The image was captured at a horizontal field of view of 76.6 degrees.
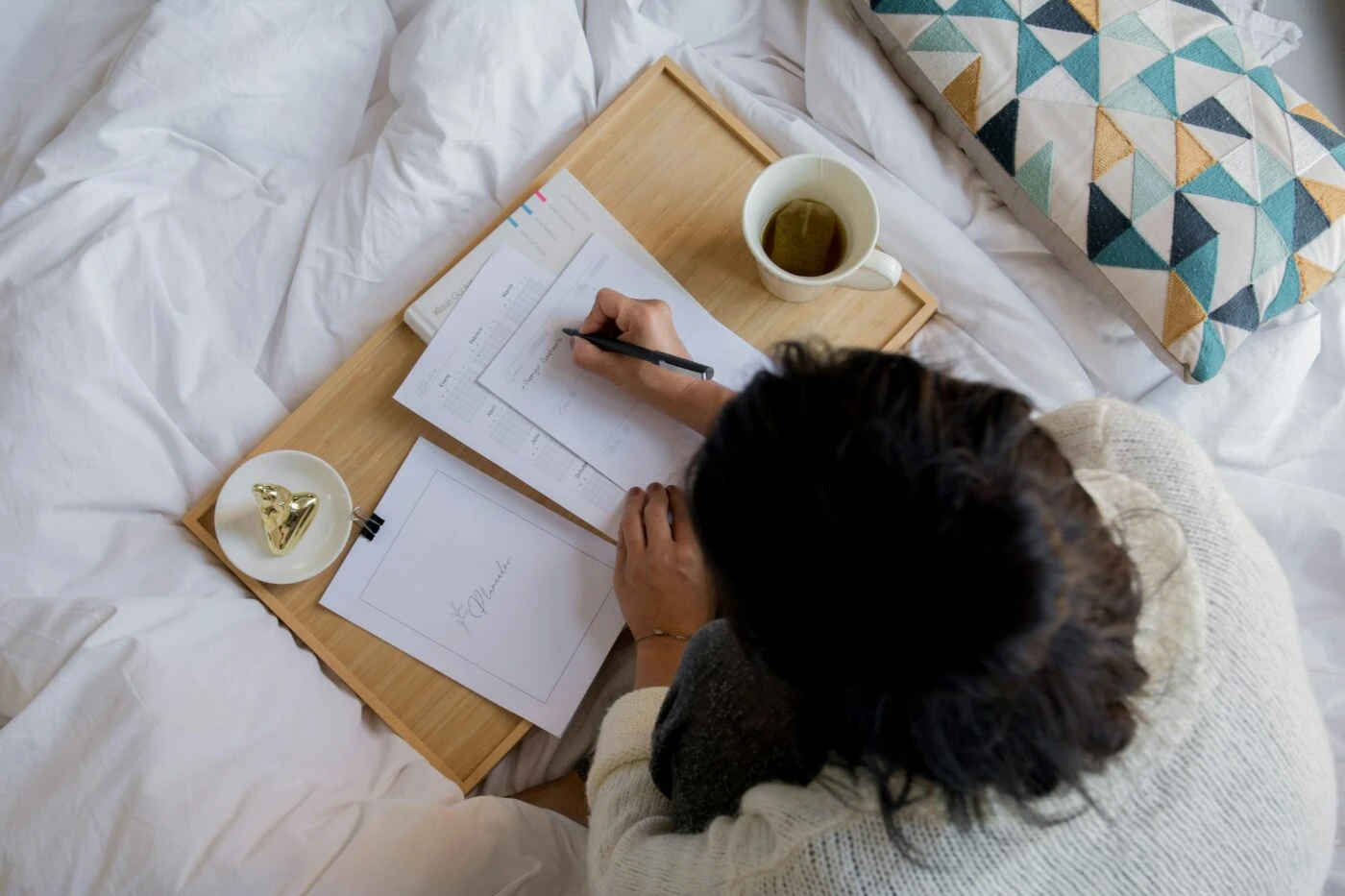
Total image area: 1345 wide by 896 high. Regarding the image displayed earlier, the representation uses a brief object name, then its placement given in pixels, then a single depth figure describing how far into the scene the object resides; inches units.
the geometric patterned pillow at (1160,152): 31.4
